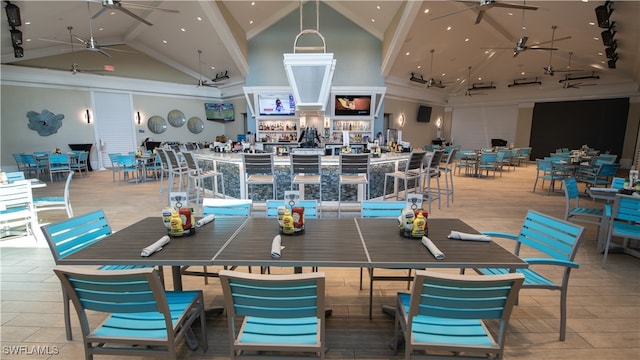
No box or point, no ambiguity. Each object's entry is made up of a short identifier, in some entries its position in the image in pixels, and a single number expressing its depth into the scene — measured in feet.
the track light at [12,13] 20.44
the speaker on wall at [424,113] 46.93
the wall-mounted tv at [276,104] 37.37
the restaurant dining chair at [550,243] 6.59
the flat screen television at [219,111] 44.09
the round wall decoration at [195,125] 43.37
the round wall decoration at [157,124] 40.19
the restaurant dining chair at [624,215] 10.16
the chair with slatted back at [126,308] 4.40
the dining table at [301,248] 5.35
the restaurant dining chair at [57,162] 27.70
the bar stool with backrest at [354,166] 14.84
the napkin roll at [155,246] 5.61
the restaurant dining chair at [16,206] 12.21
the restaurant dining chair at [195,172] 17.87
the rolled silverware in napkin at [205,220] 7.47
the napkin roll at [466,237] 6.44
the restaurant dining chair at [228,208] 9.00
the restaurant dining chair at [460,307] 4.19
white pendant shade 20.12
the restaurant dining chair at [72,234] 6.34
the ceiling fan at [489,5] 15.98
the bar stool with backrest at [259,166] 15.05
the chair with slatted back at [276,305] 4.14
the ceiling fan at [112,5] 15.47
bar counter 17.26
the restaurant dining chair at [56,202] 13.91
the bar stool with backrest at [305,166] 14.74
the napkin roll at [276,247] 5.49
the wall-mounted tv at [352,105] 36.88
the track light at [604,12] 20.74
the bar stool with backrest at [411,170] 16.37
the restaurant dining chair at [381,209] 8.81
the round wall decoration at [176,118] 41.70
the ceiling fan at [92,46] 22.79
